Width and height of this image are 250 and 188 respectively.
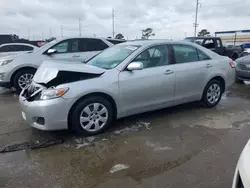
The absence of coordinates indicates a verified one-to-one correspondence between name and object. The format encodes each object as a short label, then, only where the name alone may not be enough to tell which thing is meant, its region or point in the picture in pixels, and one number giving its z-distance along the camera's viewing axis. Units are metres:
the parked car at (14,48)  7.59
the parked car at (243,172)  1.28
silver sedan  2.86
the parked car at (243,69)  6.10
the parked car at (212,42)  9.46
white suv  5.17
